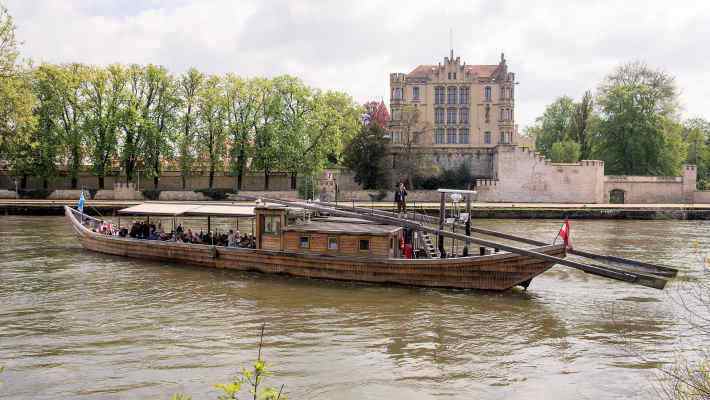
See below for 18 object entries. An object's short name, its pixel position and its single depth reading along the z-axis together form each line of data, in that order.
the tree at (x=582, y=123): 90.69
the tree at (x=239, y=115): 65.00
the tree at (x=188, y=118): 64.50
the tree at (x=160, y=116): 63.32
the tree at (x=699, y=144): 82.62
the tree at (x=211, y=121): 64.00
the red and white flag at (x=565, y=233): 19.70
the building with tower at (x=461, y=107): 76.38
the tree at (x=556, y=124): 96.07
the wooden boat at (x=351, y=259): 20.30
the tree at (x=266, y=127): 63.97
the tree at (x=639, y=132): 69.94
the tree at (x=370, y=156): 69.38
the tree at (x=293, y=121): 64.19
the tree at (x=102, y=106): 61.09
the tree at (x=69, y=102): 60.44
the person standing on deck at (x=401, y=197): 27.83
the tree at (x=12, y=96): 38.72
